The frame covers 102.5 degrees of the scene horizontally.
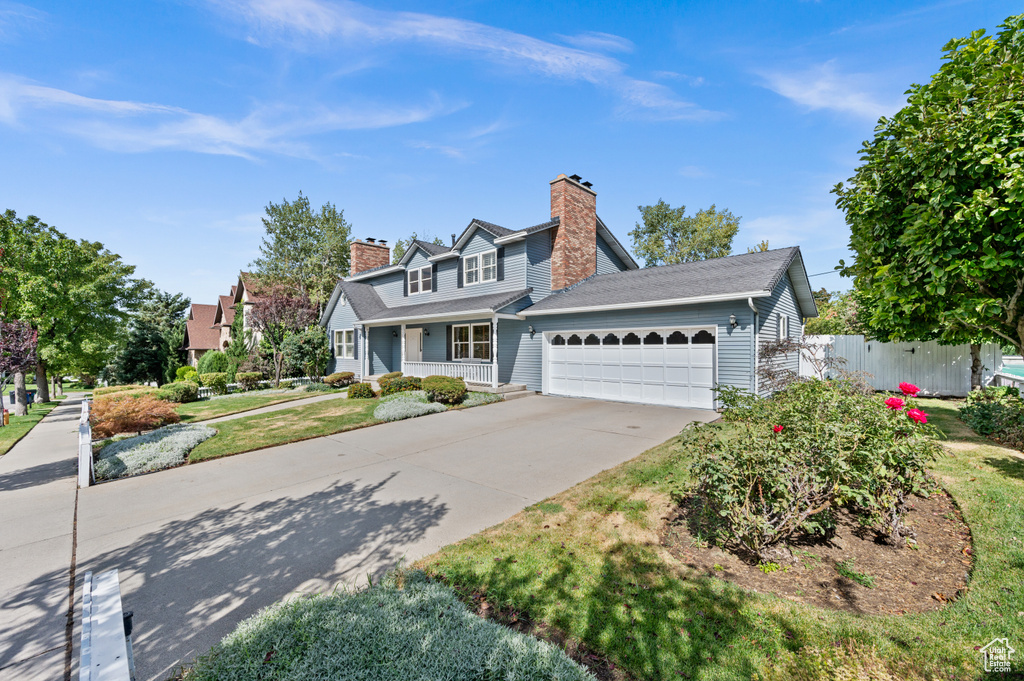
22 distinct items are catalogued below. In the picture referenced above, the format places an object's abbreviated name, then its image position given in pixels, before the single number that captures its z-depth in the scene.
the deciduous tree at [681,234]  37.00
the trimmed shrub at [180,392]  16.39
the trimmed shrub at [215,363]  27.19
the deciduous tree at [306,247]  36.81
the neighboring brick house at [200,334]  35.62
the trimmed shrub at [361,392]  15.39
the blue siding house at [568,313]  11.84
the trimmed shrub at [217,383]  20.31
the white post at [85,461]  6.65
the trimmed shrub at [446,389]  13.55
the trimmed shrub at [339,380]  19.07
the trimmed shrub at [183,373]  25.74
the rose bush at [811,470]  3.73
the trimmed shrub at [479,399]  13.69
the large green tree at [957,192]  5.07
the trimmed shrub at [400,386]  15.17
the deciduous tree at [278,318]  19.28
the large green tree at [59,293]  16.73
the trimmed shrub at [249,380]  19.73
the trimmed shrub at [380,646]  2.30
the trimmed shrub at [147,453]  7.16
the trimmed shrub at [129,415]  10.23
